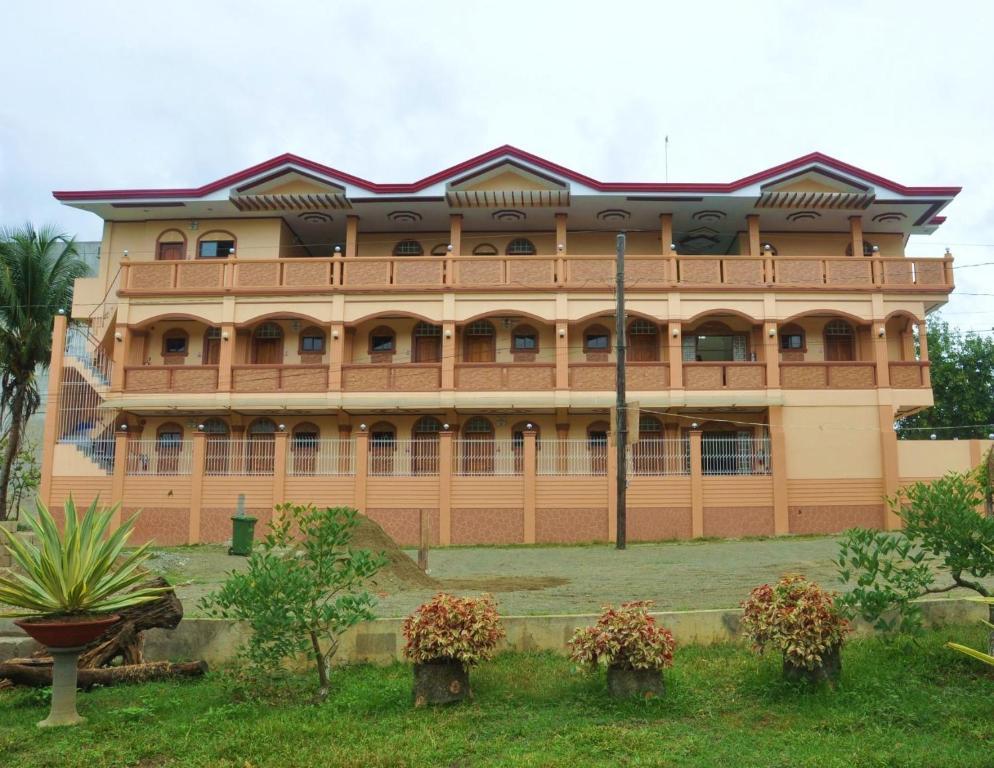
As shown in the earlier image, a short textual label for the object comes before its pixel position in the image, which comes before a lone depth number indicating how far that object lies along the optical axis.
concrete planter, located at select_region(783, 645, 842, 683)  6.37
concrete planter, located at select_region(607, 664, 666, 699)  6.35
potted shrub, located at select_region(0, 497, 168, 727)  6.32
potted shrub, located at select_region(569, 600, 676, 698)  6.28
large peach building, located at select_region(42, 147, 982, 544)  21.86
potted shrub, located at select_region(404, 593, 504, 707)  6.39
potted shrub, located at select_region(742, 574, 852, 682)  6.26
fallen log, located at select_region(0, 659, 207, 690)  7.38
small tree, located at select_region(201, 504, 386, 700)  6.34
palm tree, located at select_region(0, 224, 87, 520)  24.25
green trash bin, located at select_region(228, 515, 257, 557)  18.95
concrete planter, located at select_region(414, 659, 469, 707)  6.47
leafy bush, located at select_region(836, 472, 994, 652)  6.34
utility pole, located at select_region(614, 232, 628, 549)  19.78
